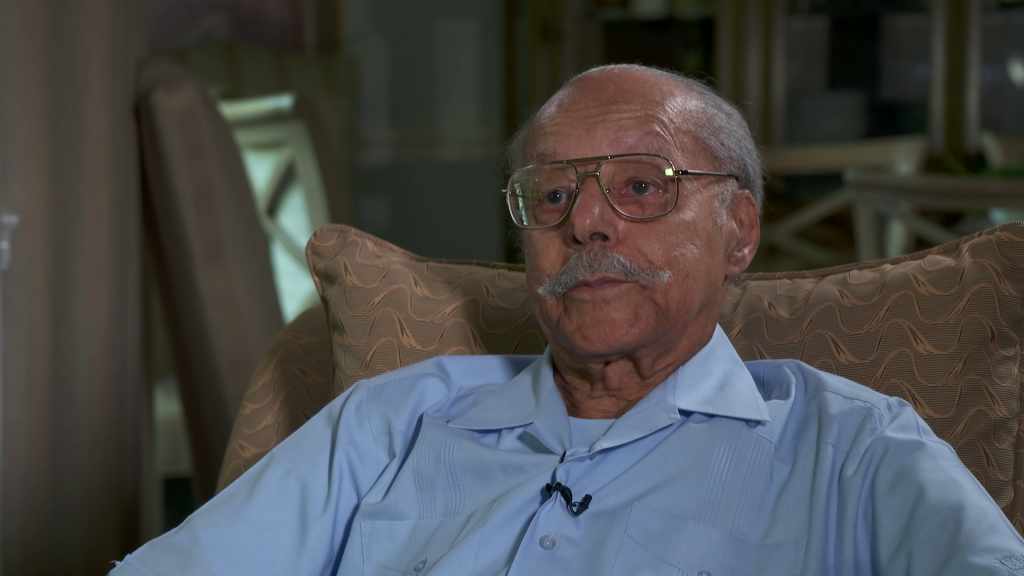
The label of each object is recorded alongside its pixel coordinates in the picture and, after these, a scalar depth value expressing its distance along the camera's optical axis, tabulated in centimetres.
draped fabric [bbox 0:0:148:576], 201
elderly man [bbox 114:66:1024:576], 157
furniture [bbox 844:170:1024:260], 273
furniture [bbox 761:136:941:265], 413
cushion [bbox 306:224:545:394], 178
